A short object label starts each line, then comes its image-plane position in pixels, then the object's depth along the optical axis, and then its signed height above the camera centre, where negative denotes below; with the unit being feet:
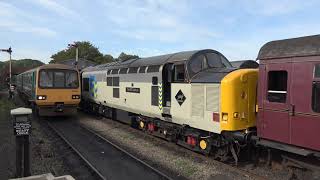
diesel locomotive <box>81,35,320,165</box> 14.82 -1.10
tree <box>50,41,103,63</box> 155.69 +22.74
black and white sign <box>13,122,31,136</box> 15.80 -3.00
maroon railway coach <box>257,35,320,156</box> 14.42 -0.62
